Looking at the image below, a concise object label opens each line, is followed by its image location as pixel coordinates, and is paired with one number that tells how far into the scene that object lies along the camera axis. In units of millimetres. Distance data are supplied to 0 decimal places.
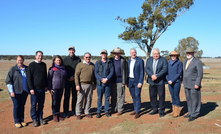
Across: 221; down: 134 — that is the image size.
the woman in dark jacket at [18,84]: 5356
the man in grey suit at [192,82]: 5438
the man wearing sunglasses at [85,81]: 6078
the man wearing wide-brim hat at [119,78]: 6355
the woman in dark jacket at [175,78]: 5812
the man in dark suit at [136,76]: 6164
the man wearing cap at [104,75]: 6129
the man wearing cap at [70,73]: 6344
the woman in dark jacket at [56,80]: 5789
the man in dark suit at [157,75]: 5937
